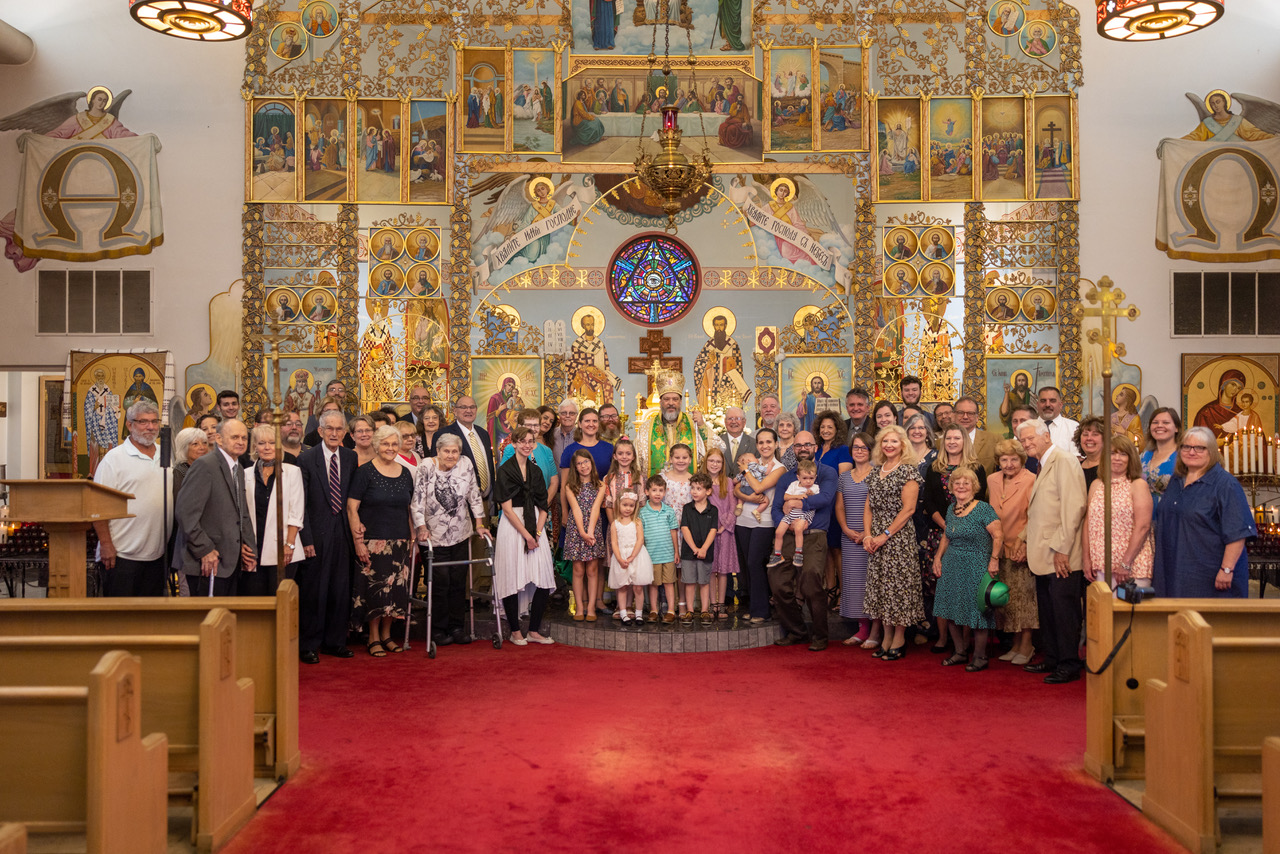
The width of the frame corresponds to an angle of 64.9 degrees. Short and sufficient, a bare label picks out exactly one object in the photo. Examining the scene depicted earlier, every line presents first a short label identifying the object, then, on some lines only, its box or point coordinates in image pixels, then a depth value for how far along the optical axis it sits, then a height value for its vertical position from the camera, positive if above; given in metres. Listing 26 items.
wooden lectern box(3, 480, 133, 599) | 5.21 -0.43
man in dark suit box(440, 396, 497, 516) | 8.68 -0.12
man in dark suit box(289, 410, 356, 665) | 7.46 -0.92
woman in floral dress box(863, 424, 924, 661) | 7.38 -0.87
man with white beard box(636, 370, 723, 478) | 9.02 -0.04
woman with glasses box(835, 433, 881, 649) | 7.71 -0.81
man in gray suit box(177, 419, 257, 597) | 6.64 -0.58
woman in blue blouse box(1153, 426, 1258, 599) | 5.88 -0.59
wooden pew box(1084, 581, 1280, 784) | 4.80 -1.22
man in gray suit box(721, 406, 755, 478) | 9.07 -0.08
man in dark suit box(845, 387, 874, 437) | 9.34 +0.21
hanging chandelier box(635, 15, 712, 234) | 9.77 +2.60
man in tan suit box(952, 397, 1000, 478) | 8.94 -0.05
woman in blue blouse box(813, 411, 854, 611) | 8.18 -0.20
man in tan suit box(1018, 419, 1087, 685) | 6.62 -0.79
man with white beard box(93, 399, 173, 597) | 6.57 -0.45
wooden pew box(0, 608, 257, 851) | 3.97 -1.01
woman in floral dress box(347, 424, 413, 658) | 7.55 -0.77
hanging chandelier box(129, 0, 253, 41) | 7.61 +3.25
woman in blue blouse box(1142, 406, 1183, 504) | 6.86 -0.12
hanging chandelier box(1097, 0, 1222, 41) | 8.09 +3.41
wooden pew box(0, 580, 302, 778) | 4.63 -0.92
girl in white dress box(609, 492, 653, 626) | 8.02 -1.00
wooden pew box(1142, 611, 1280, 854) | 3.94 -1.19
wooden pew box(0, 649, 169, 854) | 3.19 -1.07
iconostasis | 12.22 +3.03
